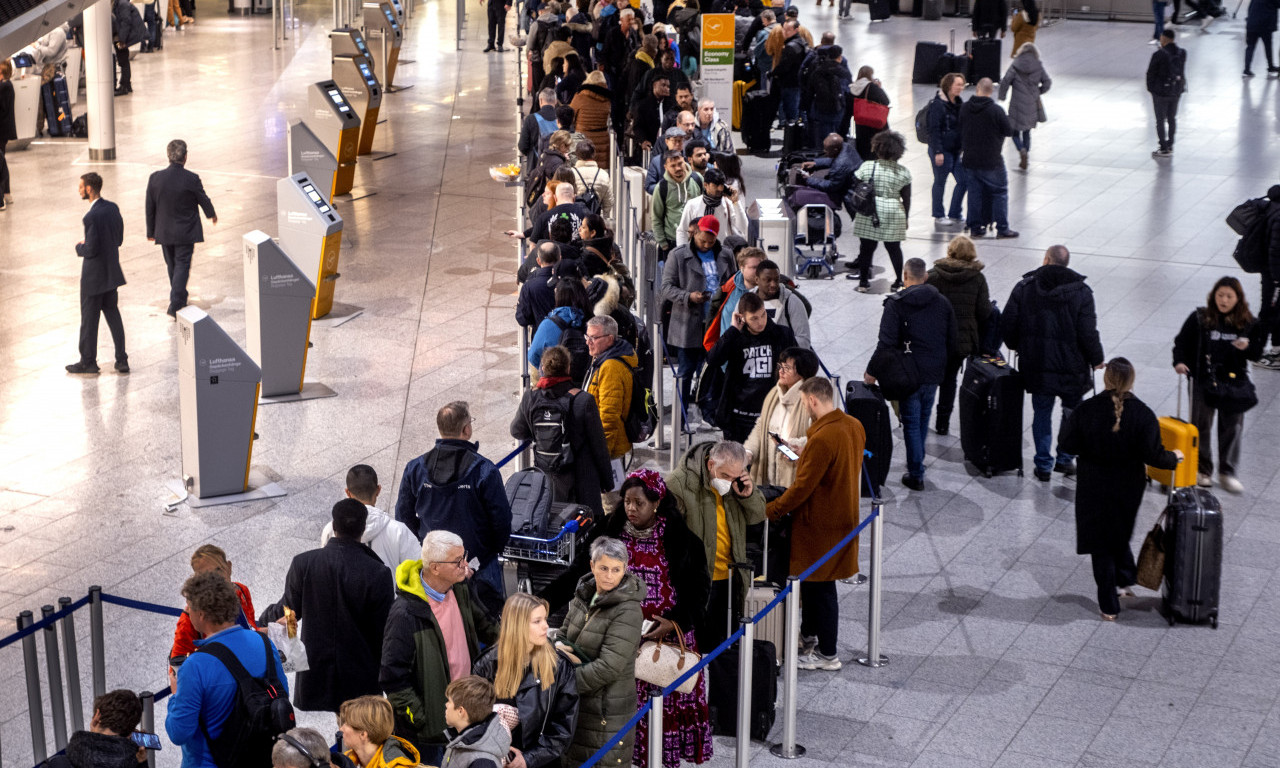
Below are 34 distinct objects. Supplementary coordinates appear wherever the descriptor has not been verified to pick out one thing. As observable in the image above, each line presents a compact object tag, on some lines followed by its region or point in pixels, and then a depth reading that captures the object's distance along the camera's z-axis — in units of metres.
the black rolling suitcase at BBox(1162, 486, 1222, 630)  8.63
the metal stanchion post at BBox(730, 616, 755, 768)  6.67
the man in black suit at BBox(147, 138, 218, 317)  13.72
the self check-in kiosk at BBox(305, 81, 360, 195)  18.78
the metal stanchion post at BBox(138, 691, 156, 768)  6.52
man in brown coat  7.86
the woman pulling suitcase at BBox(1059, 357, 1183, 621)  8.56
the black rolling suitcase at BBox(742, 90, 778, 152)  21.66
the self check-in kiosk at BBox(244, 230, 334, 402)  12.06
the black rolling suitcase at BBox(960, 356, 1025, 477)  10.77
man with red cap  11.31
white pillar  20.28
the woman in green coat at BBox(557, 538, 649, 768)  6.08
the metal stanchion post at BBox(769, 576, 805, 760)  7.05
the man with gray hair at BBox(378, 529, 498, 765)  6.01
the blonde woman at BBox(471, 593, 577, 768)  5.70
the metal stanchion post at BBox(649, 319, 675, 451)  11.49
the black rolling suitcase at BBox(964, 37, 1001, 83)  26.83
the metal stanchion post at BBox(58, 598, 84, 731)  7.01
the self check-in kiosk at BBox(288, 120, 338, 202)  17.11
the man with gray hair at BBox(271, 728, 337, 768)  5.12
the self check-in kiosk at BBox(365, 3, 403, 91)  27.41
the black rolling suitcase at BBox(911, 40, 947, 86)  26.97
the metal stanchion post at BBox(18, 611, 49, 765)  6.80
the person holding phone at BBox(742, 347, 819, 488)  8.41
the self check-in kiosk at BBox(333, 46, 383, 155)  21.80
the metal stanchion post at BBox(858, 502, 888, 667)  8.09
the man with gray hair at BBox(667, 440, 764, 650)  7.22
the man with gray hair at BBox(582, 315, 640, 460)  9.01
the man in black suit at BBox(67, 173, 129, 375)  12.27
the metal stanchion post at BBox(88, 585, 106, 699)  7.11
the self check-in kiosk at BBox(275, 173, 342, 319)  14.02
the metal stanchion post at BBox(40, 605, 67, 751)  6.90
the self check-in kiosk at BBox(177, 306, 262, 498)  10.00
